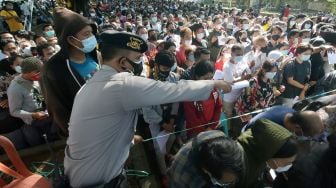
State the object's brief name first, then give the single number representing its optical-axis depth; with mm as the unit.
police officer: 1632
